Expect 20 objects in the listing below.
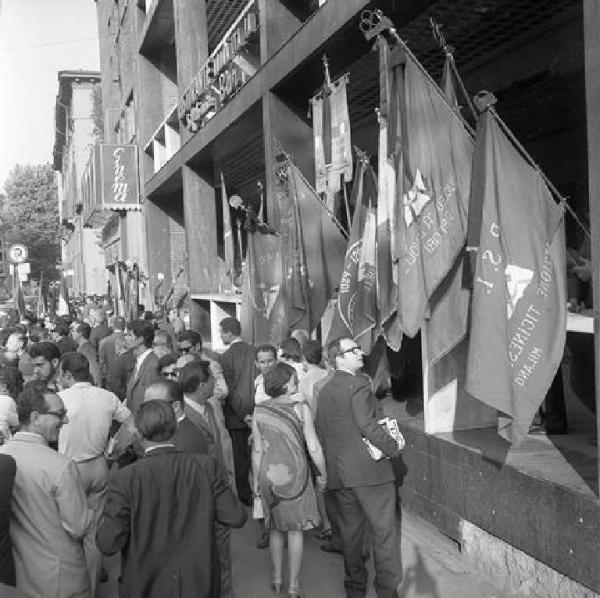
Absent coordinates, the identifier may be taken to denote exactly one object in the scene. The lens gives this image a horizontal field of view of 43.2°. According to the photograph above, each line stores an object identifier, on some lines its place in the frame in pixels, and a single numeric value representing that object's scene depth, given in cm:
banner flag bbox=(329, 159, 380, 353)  693
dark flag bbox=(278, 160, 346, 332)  838
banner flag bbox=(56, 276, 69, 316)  2178
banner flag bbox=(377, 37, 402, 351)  609
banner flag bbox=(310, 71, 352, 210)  823
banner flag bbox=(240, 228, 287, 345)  948
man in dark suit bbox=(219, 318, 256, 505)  753
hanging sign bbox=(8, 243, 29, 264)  2273
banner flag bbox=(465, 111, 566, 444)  502
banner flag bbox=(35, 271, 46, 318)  2565
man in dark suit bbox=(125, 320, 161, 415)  734
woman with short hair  537
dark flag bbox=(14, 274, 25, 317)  2056
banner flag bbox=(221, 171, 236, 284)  1368
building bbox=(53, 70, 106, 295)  4753
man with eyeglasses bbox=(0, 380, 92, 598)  404
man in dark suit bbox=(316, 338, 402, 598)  515
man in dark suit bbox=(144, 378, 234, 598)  434
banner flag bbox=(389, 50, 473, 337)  578
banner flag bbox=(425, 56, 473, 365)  592
